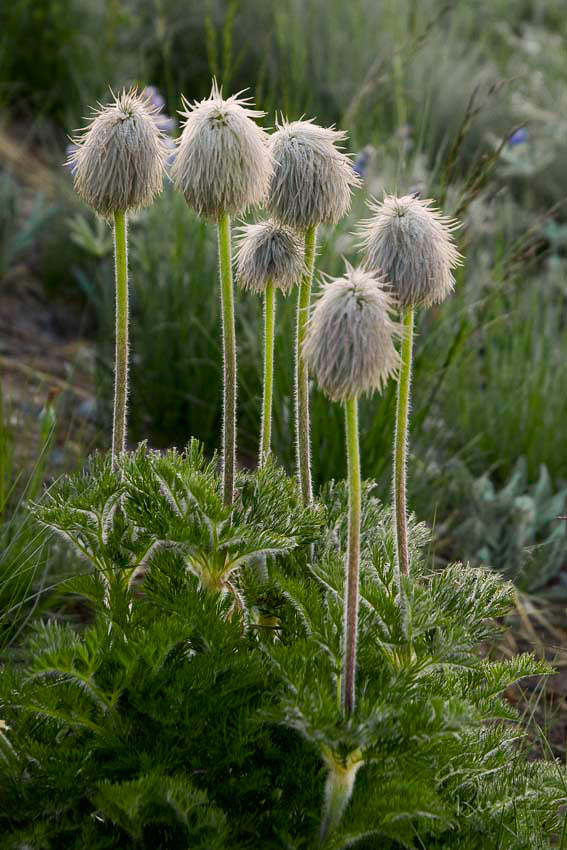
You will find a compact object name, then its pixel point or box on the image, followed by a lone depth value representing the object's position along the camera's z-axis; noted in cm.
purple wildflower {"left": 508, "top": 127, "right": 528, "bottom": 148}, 177
